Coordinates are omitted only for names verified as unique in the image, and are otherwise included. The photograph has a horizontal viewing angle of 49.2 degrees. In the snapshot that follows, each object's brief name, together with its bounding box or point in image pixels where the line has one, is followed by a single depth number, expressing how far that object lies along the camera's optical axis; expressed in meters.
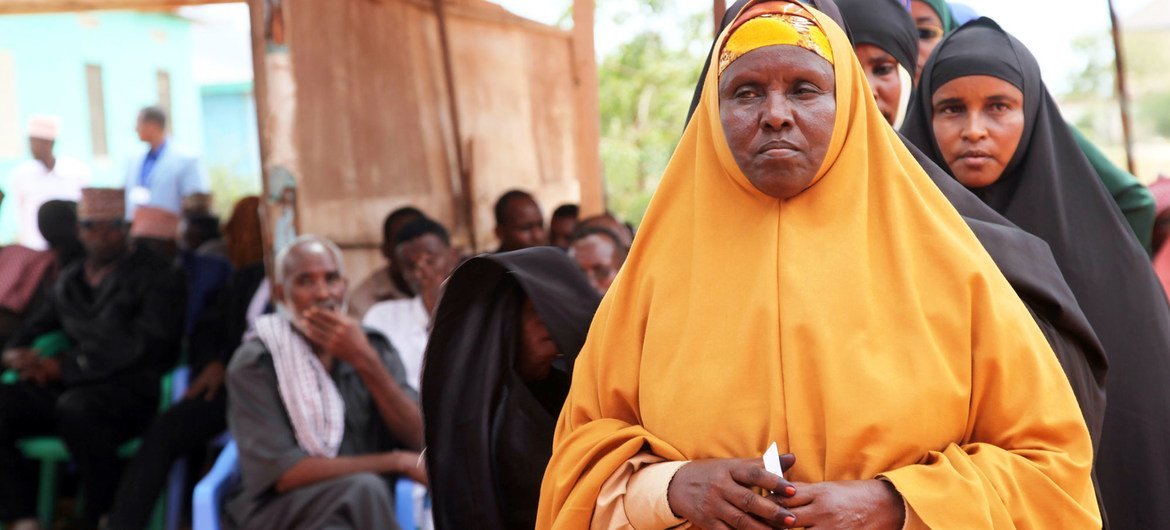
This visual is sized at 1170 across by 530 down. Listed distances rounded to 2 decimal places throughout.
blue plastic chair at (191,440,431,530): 4.79
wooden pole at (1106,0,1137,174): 6.67
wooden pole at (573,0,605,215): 7.45
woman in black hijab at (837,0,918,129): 3.53
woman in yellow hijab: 2.15
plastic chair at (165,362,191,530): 6.07
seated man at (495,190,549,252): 7.23
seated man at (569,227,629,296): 5.75
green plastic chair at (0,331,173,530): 6.43
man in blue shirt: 9.34
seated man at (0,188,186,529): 6.17
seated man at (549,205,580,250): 7.73
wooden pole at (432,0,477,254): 8.41
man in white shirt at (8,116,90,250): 10.30
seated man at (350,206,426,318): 6.61
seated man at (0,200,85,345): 7.04
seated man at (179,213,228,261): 7.92
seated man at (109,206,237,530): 5.90
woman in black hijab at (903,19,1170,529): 2.81
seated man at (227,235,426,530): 4.68
